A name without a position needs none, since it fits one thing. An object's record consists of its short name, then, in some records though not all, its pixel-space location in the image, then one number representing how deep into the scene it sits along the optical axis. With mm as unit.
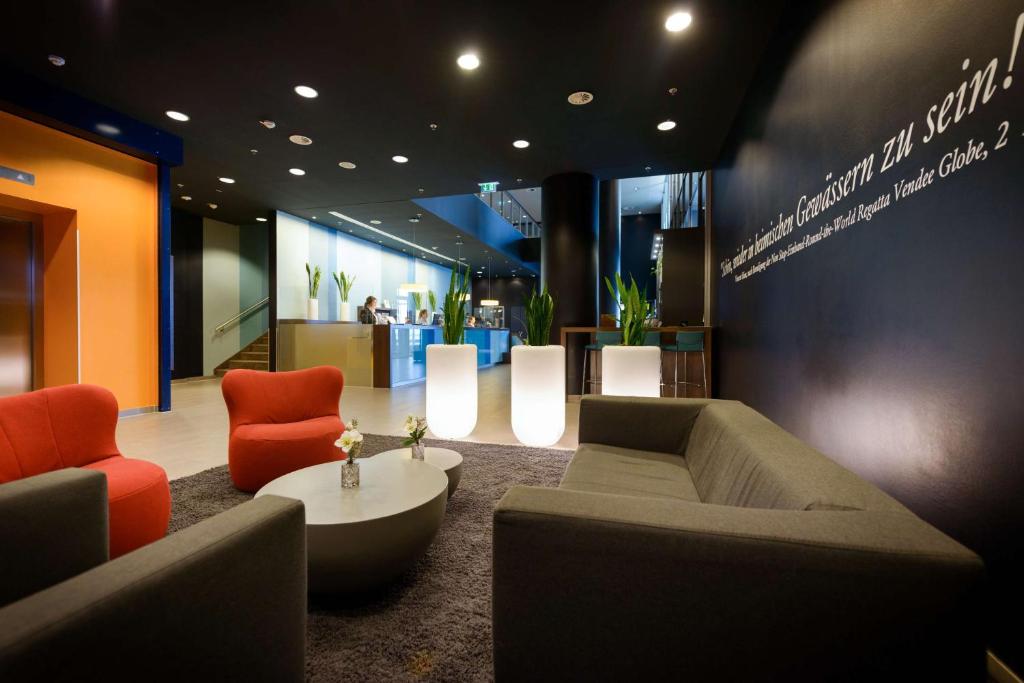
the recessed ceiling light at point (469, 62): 3730
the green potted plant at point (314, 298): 8891
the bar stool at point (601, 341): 5966
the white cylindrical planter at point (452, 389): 3746
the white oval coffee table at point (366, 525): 1534
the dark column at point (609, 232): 9680
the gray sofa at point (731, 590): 719
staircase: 9203
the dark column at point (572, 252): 6477
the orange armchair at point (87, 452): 1839
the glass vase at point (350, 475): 1933
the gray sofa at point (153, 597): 583
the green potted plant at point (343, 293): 9477
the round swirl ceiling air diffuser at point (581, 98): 4285
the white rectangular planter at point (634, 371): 3621
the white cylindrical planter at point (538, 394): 3535
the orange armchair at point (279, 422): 2668
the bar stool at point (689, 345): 5555
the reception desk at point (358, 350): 8047
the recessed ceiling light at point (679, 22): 3244
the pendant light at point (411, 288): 10773
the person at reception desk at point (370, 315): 8469
